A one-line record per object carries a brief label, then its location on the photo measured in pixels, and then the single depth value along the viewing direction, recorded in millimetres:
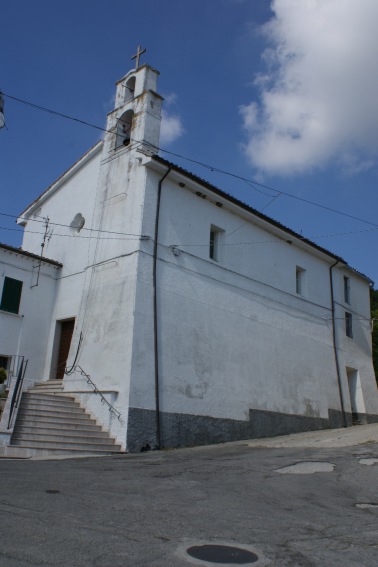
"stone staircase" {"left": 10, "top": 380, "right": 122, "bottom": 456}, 12125
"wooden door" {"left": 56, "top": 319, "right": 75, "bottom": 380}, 17062
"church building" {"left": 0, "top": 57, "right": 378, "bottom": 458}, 14039
